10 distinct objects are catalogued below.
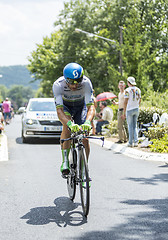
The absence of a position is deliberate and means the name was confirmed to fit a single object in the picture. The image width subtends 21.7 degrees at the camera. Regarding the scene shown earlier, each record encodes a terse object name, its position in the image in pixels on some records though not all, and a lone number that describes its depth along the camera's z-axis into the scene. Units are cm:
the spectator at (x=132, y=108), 1227
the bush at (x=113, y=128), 1755
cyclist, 555
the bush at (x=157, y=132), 1253
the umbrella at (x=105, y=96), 2057
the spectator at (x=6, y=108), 2807
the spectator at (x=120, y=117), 1361
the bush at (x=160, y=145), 1116
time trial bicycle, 504
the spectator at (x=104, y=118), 1727
